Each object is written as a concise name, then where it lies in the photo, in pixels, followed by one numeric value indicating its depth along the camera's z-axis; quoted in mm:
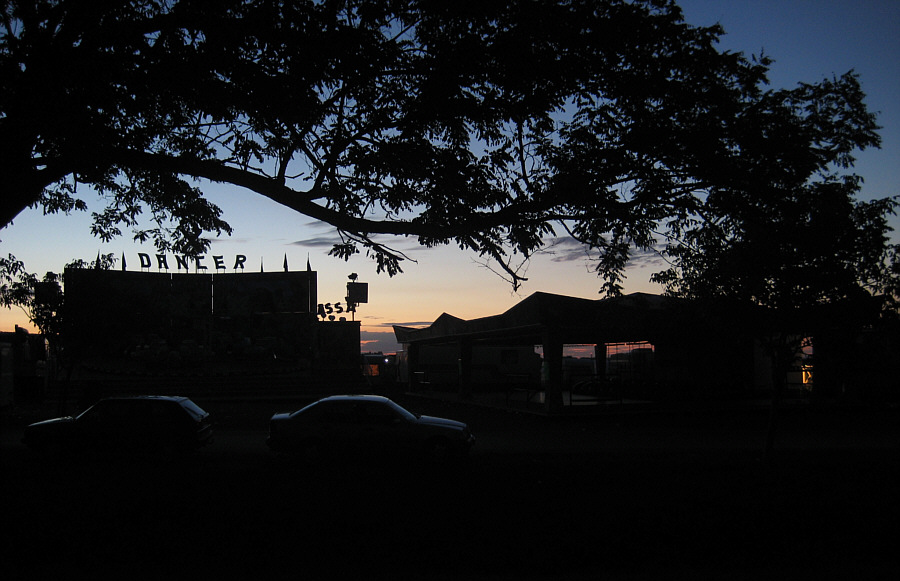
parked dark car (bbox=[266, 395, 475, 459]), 13938
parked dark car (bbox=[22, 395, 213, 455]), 13570
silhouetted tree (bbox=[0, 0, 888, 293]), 8430
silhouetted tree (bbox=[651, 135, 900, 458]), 11484
